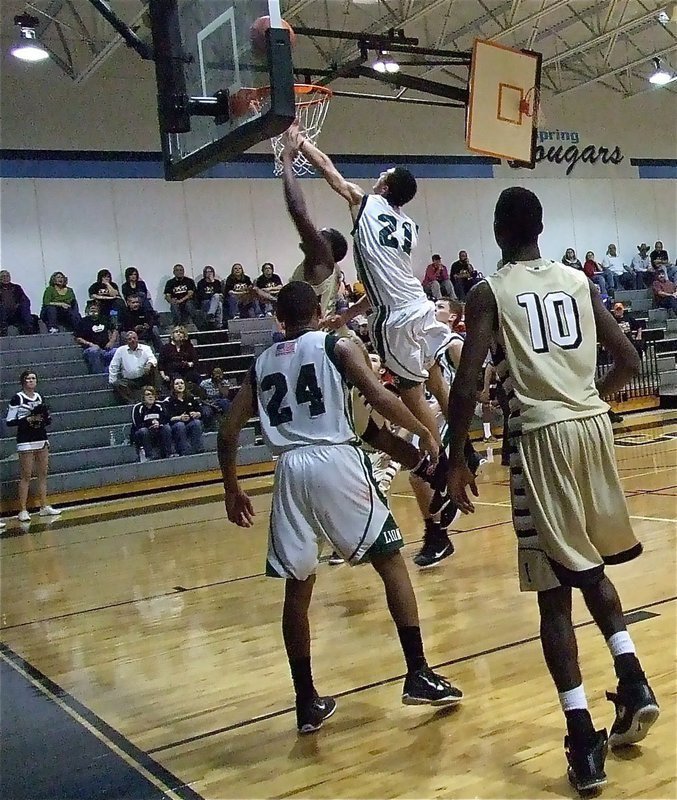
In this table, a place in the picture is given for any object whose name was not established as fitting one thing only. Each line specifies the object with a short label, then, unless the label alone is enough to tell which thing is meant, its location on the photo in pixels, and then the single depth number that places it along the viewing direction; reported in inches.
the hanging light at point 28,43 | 490.9
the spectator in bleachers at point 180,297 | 641.0
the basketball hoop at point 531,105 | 448.8
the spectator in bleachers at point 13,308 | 579.8
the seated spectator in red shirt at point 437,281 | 724.0
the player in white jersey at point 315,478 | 133.9
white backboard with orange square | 435.8
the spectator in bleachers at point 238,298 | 649.6
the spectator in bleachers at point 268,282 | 655.8
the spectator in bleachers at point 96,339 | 566.9
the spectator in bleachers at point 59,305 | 599.8
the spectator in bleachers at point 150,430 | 507.5
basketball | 182.4
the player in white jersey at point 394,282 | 205.5
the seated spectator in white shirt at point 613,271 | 840.9
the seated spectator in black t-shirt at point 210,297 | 642.2
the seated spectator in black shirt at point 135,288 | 621.3
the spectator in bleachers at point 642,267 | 850.8
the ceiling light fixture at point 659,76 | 757.3
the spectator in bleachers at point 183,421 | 514.6
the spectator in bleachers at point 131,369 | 538.6
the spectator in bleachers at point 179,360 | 544.4
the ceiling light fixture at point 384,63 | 590.1
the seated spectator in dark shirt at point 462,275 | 741.3
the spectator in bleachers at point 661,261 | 867.4
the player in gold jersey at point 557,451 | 113.1
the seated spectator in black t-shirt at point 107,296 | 598.9
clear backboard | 183.8
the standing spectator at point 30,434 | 438.3
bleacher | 490.3
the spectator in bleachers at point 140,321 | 583.8
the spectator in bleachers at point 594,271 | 802.2
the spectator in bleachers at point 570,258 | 799.7
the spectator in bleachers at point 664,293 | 808.9
